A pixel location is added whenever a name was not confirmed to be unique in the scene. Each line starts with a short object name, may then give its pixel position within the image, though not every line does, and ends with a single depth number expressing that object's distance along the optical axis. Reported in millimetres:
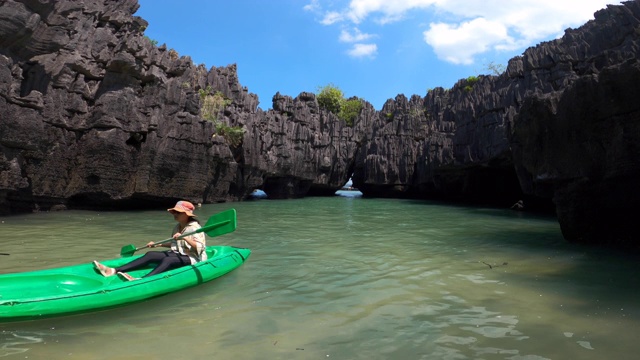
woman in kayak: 6281
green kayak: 4551
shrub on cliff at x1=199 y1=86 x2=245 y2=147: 25266
